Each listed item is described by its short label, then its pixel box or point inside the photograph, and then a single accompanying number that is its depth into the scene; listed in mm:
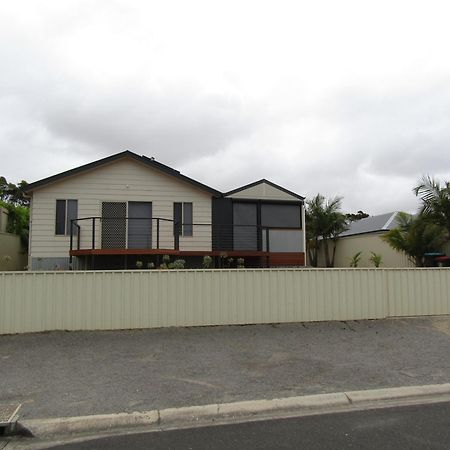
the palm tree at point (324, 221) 31125
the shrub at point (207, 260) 14570
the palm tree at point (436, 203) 17892
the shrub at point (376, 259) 24580
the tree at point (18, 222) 24422
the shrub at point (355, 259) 27438
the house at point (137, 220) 16609
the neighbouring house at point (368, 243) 25547
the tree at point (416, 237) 18703
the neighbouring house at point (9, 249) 20828
